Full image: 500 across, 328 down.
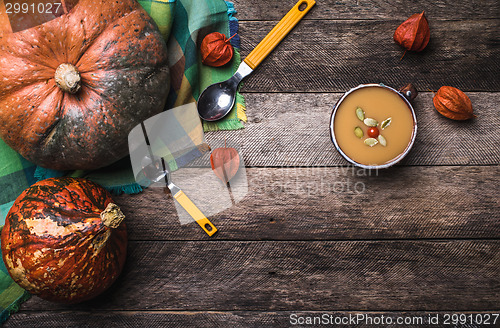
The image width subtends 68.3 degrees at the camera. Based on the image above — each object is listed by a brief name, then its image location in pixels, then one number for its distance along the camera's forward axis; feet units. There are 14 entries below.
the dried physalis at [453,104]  3.70
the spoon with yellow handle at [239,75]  3.82
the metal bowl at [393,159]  3.49
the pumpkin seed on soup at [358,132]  3.50
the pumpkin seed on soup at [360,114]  3.51
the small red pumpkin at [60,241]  3.08
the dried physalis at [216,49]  3.71
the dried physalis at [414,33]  3.71
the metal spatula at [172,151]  3.76
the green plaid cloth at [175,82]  3.72
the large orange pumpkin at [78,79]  3.06
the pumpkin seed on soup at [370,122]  3.47
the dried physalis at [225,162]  3.76
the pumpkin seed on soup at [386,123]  3.51
